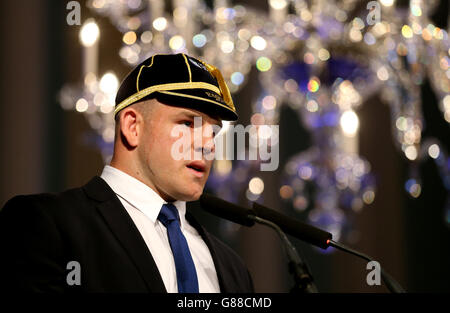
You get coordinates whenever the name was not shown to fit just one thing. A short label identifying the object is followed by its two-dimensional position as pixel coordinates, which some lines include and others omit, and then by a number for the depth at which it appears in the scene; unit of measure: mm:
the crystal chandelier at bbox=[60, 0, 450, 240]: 5286
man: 4219
